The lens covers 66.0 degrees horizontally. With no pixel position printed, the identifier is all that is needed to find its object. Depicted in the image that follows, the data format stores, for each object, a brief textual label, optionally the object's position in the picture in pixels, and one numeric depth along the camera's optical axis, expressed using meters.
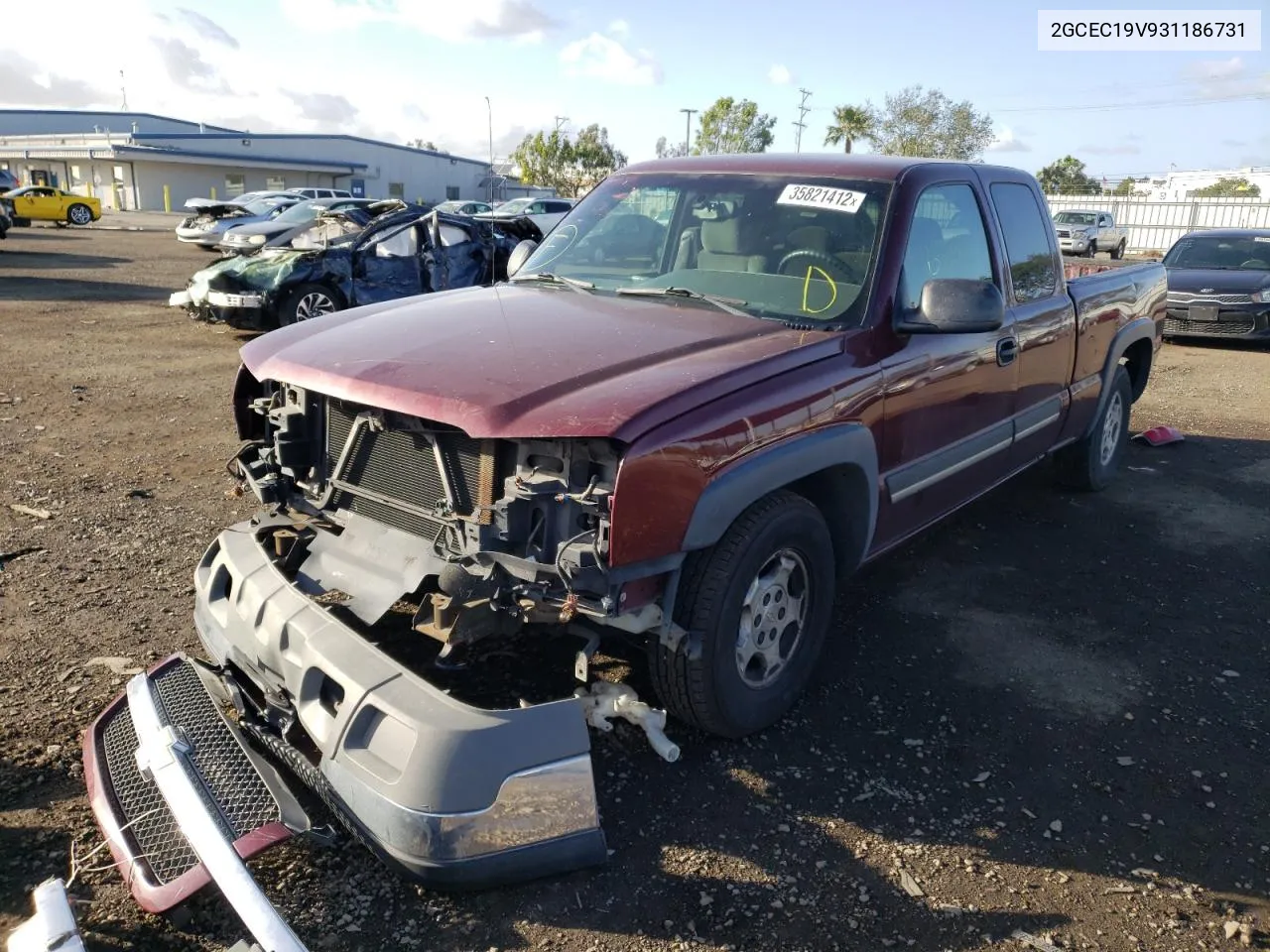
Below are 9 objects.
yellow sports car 34.97
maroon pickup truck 2.58
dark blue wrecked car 10.66
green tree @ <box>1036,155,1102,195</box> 49.84
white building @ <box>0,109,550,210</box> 57.28
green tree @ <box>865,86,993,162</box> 48.06
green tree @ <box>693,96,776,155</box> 55.06
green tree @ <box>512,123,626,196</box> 61.28
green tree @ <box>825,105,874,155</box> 52.56
